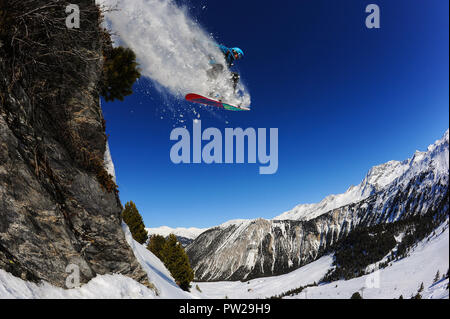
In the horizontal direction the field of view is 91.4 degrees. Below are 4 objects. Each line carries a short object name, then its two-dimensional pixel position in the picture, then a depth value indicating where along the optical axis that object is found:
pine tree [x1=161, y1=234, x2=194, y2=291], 35.69
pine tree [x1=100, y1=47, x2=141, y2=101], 13.89
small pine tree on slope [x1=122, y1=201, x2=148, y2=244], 48.31
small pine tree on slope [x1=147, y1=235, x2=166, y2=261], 56.86
